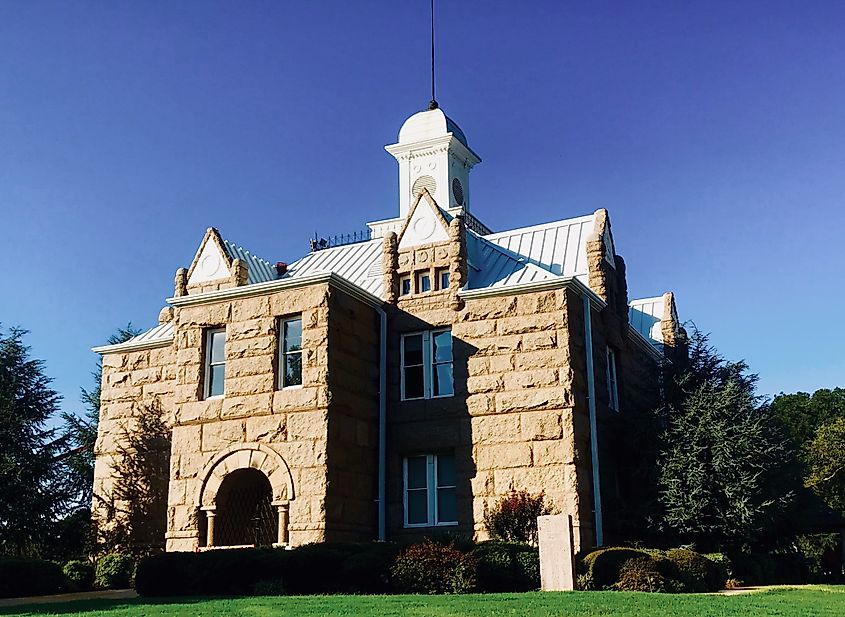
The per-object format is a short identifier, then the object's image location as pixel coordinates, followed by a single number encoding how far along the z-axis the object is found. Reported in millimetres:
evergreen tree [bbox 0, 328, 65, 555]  30250
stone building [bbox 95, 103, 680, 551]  23188
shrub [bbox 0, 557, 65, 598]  20672
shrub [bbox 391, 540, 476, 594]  18109
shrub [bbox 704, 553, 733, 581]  22266
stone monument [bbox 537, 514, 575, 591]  18266
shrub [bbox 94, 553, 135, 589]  23812
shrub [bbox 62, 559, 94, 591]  23461
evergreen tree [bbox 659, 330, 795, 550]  23781
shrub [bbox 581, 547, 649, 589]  19203
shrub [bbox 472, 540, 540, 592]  18719
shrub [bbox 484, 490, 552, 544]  22516
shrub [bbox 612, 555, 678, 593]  18531
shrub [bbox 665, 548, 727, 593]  19516
